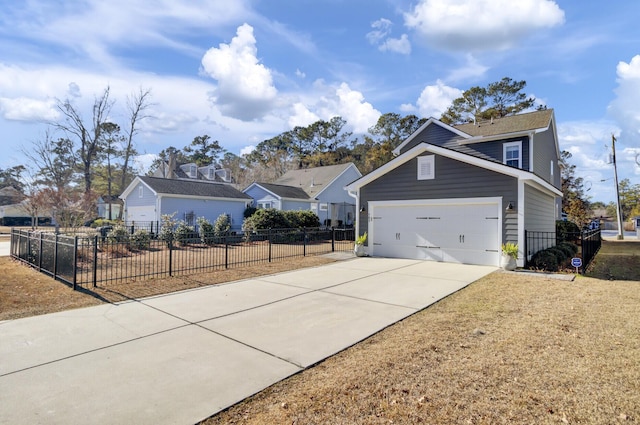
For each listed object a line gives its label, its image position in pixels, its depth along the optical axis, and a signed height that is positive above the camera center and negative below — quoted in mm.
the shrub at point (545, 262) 10515 -1230
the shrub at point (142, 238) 15398 -881
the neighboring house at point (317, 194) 27984 +2272
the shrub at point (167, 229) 17322 -538
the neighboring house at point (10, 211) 44188 +973
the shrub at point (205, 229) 18938 -557
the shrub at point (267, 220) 21578 -16
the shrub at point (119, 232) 15999 -632
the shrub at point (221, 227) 19492 -454
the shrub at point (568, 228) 19620 -325
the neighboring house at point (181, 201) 23562 +1358
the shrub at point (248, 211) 27172 +688
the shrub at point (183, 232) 17906 -688
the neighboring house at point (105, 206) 47250 +1717
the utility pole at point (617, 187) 27398 +3016
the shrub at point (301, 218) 23031 +133
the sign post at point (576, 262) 9297 -1095
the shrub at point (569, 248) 13972 -1078
